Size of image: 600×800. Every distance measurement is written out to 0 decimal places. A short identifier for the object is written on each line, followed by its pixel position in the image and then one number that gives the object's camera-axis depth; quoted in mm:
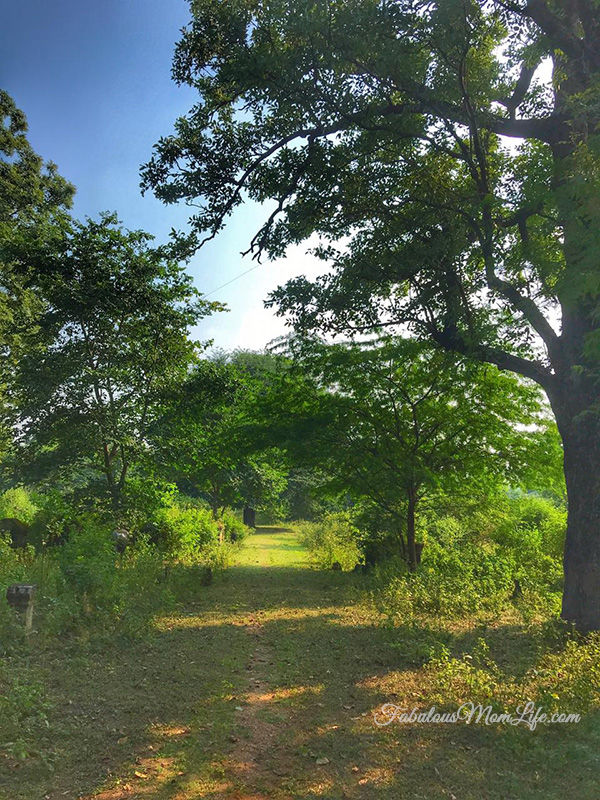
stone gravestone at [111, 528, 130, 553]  11022
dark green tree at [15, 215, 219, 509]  11016
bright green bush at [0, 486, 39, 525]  21830
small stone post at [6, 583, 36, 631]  6754
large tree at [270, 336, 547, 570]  11547
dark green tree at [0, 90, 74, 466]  17888
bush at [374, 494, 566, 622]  9203
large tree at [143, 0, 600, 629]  6445
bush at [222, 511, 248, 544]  25797
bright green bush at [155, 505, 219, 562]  15047
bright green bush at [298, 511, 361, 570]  18734
